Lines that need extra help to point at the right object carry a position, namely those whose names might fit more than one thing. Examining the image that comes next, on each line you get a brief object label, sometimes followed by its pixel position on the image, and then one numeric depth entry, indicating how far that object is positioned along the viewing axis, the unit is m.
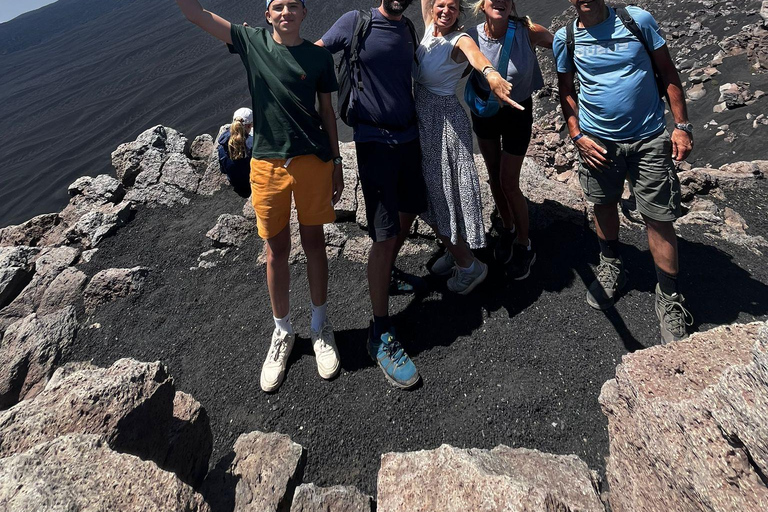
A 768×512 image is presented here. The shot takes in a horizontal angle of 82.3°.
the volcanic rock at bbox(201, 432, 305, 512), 2.02
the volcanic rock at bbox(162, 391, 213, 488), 2.19
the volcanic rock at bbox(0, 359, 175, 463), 1.88
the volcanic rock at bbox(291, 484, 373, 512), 2.01
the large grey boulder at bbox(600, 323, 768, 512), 1.36
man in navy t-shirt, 2.46
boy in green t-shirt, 2.45
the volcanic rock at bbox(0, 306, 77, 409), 3.52
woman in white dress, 2.41
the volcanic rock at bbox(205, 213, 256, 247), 4.73
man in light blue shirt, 2.55
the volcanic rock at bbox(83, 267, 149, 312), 4.38
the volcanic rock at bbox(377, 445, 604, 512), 1.64
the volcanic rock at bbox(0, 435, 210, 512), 1.43
